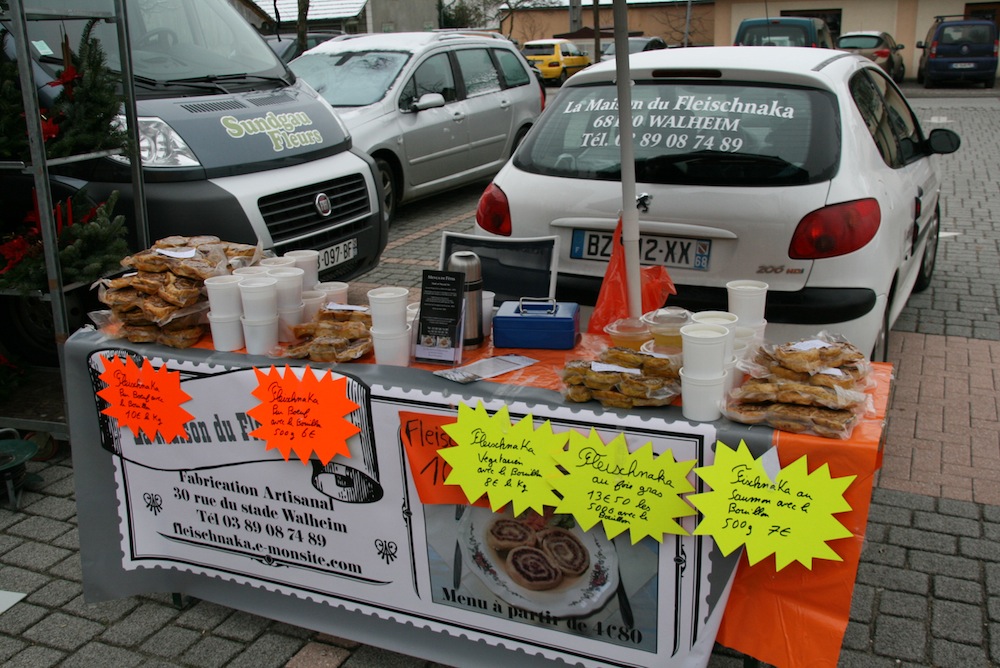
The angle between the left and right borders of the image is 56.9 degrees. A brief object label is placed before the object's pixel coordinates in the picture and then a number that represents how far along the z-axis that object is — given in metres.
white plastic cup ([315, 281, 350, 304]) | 2.99
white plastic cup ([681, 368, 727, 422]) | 2.18
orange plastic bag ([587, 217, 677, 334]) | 3.13
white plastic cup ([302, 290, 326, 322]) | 2.91
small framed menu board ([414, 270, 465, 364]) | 2.63
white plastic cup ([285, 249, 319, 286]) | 3.13
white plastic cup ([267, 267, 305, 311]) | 2.83
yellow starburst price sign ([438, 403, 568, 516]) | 2.30
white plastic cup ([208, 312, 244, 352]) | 2.78
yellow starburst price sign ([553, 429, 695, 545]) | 2.20
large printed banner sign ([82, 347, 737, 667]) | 2.27
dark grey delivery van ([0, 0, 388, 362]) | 4.71
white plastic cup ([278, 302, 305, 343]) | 2.84
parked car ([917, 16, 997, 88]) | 25.38
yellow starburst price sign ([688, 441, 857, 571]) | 2.06
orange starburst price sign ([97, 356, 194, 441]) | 2.80
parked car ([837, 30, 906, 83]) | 25.92
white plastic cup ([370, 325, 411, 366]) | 2.62
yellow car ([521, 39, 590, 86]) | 30.30
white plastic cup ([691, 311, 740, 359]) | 2.32
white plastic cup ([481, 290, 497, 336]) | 2.86
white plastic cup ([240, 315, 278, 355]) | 2.73
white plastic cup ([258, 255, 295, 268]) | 3.07
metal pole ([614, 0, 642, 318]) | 2.68
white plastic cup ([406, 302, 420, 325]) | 2.80
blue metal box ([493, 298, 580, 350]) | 2.76
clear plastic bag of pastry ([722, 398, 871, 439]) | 2.08
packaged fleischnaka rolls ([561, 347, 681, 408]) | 2.28
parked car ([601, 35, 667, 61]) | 25.22
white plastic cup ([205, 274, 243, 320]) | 2.74
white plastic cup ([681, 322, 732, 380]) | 2.17
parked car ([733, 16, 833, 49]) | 20.59
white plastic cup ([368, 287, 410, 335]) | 2.61
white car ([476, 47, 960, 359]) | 3.70
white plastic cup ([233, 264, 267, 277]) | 2.91
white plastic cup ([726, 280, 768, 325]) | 2.57
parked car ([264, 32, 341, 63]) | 9.98
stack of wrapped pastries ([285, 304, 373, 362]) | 2.63
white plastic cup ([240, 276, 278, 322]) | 2.71
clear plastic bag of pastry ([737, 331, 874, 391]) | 2.22
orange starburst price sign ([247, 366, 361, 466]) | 2.54
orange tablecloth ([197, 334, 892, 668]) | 2.06
